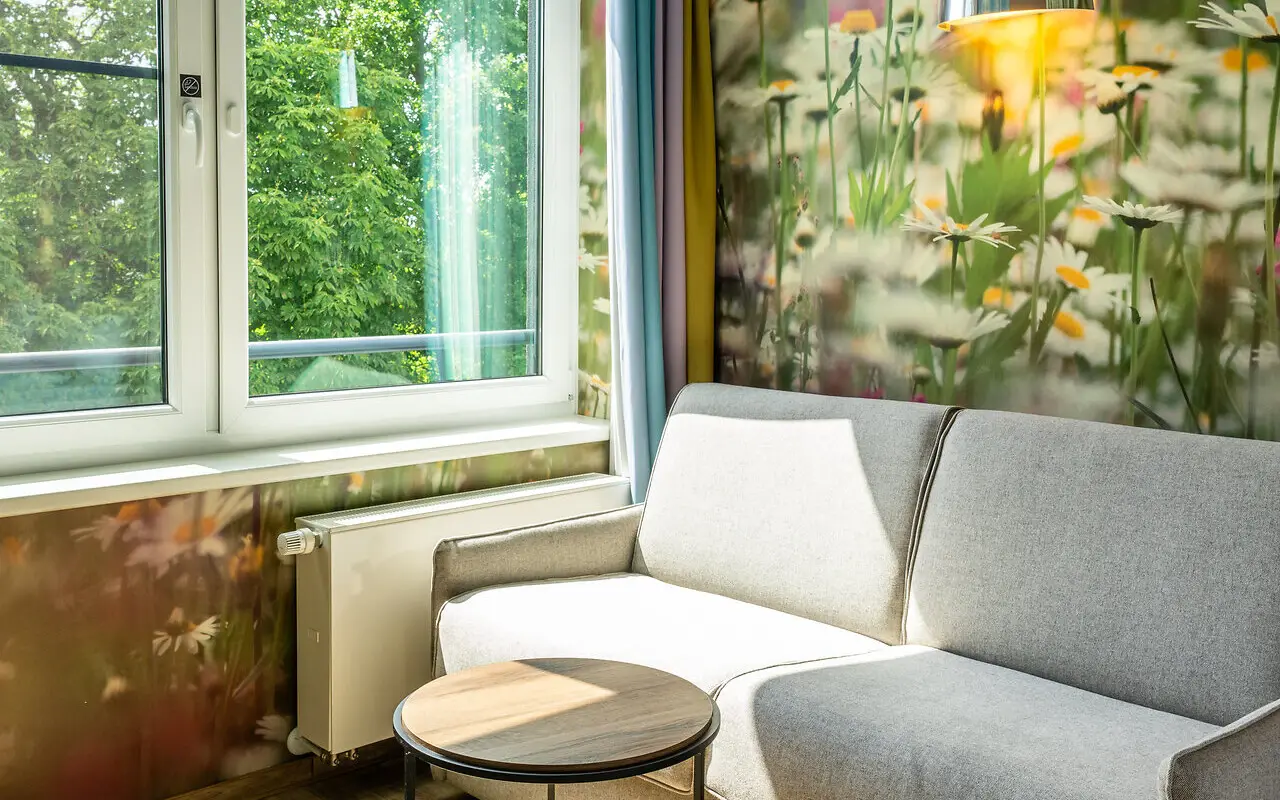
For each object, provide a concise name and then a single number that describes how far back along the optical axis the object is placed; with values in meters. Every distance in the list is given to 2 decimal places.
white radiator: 2.50
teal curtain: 3.02
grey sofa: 1.75
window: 2.40
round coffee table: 1.55
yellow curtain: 3.13
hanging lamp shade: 2.10
